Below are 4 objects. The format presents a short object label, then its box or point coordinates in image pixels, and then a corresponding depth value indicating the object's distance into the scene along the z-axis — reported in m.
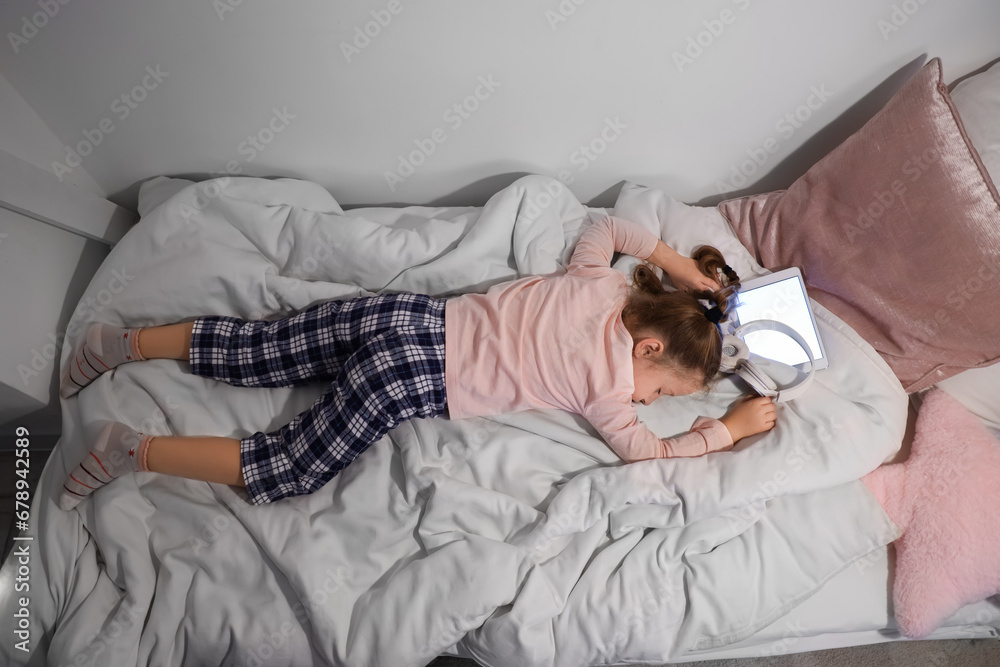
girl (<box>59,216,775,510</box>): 1.06
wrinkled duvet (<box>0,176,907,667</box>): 0.99
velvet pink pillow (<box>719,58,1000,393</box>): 1.02
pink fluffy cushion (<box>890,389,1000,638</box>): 1.04
